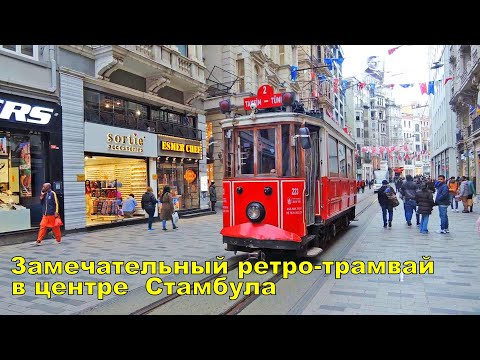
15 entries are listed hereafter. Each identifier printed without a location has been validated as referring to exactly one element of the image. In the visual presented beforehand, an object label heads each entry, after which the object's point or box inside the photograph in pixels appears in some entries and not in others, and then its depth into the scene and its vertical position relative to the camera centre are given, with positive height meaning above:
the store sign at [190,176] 20.35 +0.59
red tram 7.49 +0.04
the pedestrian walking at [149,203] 14.30 -0.58
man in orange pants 10.88 -0.57
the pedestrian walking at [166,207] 13.77 -0.74
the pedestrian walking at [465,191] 16.98 -0.48
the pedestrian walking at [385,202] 12.99 -0.68
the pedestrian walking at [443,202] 11.16 -0.62
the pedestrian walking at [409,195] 12.99 -0.46
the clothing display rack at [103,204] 15.24 -0.62
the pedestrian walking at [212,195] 20.89 -0.48
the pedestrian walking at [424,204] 11.36 -0.68
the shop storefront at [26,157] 11.32 +1.07
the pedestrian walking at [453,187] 18.92 -0.32
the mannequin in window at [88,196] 15.01 -0.27
